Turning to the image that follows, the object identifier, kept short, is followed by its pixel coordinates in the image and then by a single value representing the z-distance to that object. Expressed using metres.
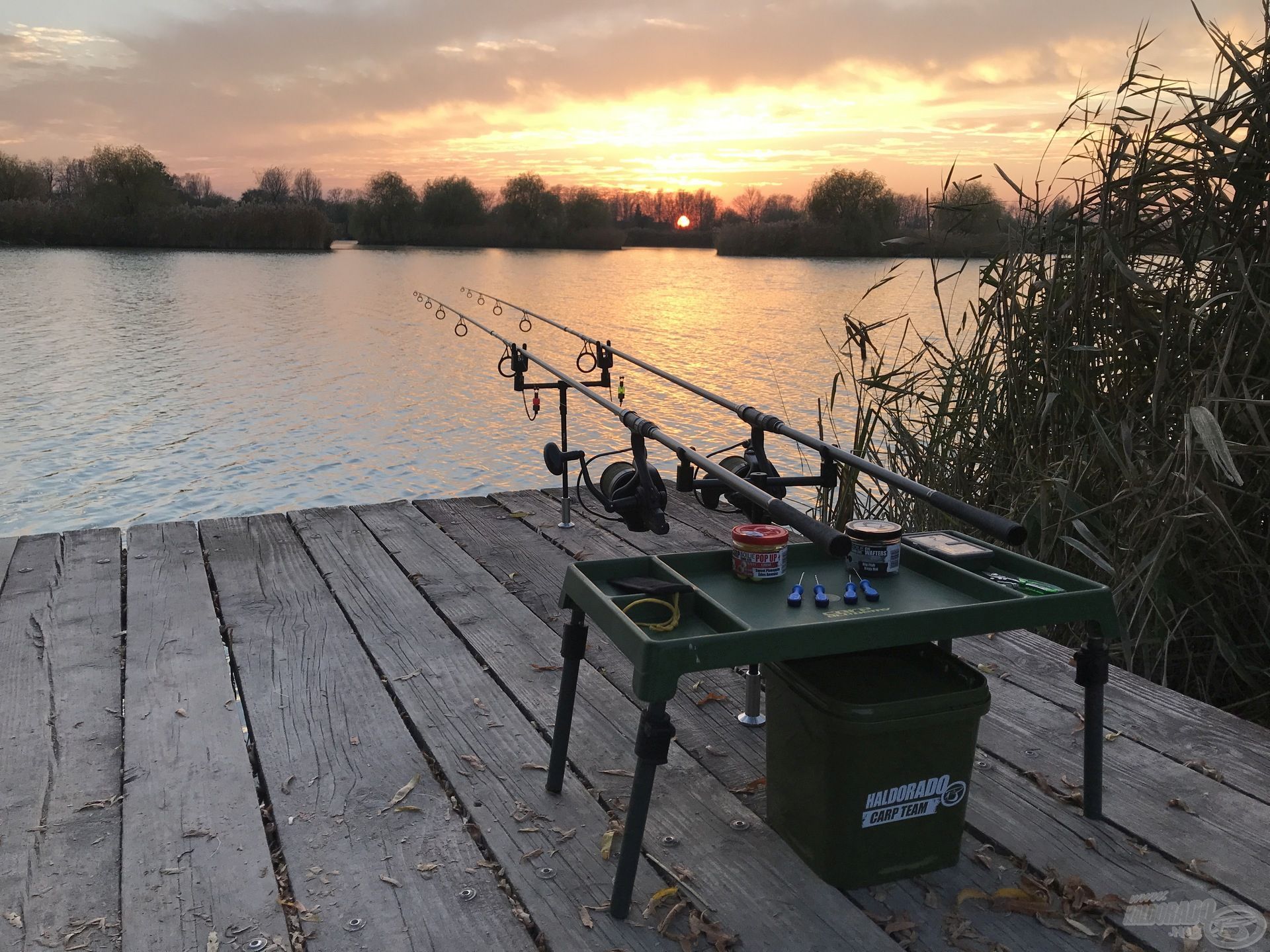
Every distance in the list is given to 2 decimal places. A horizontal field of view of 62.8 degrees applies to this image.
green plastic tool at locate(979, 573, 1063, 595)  1.96
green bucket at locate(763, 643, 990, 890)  1.81
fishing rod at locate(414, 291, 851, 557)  1.58
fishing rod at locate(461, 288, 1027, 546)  1.68
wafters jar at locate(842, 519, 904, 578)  2.07
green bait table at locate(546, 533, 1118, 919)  1.71
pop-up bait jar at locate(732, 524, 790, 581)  2.03
